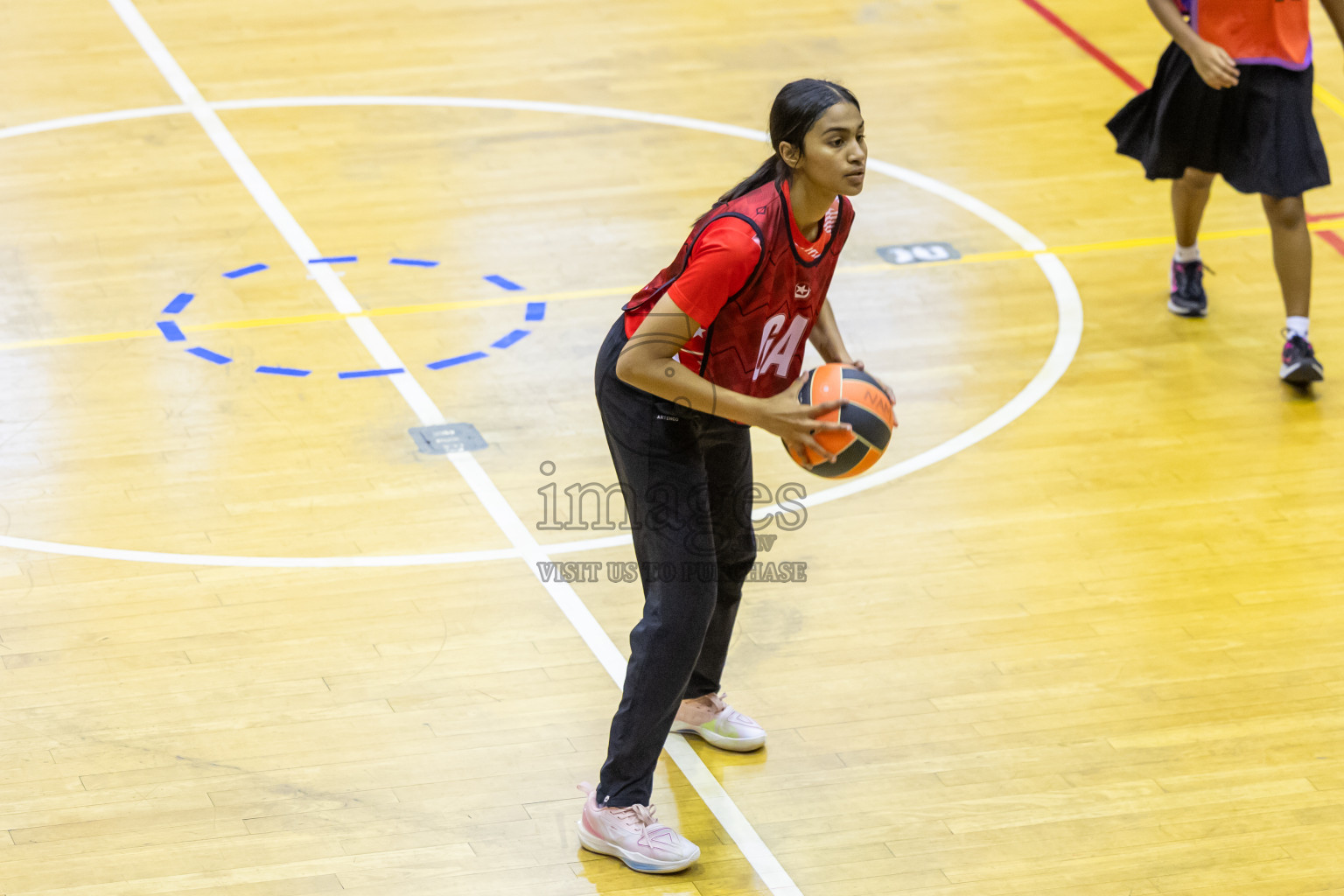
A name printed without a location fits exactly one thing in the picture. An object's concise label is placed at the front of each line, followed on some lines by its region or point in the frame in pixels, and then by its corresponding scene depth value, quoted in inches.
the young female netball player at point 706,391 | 273.7
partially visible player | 461.1
